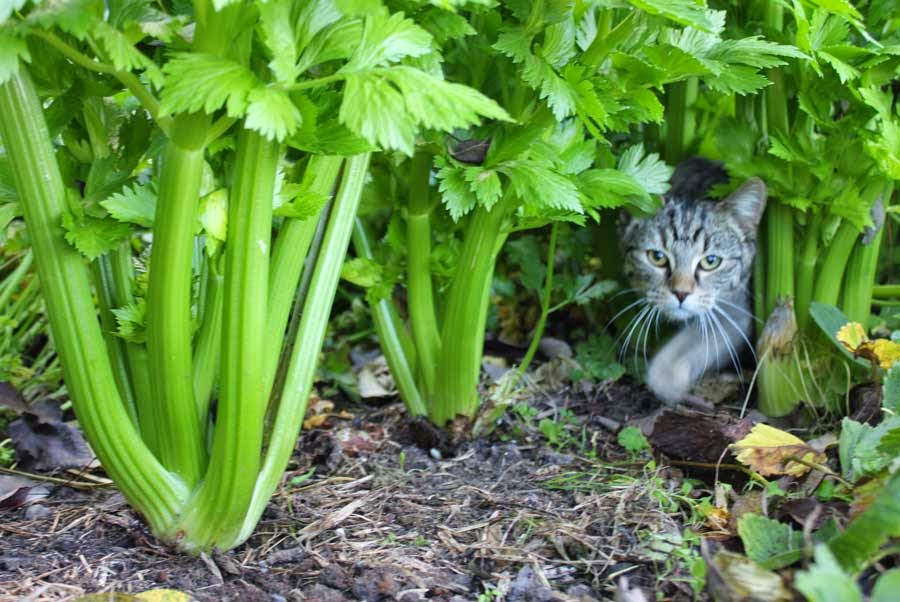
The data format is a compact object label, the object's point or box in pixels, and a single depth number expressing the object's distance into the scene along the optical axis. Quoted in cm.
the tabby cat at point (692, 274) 171
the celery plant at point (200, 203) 137
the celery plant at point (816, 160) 156
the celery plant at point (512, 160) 148
